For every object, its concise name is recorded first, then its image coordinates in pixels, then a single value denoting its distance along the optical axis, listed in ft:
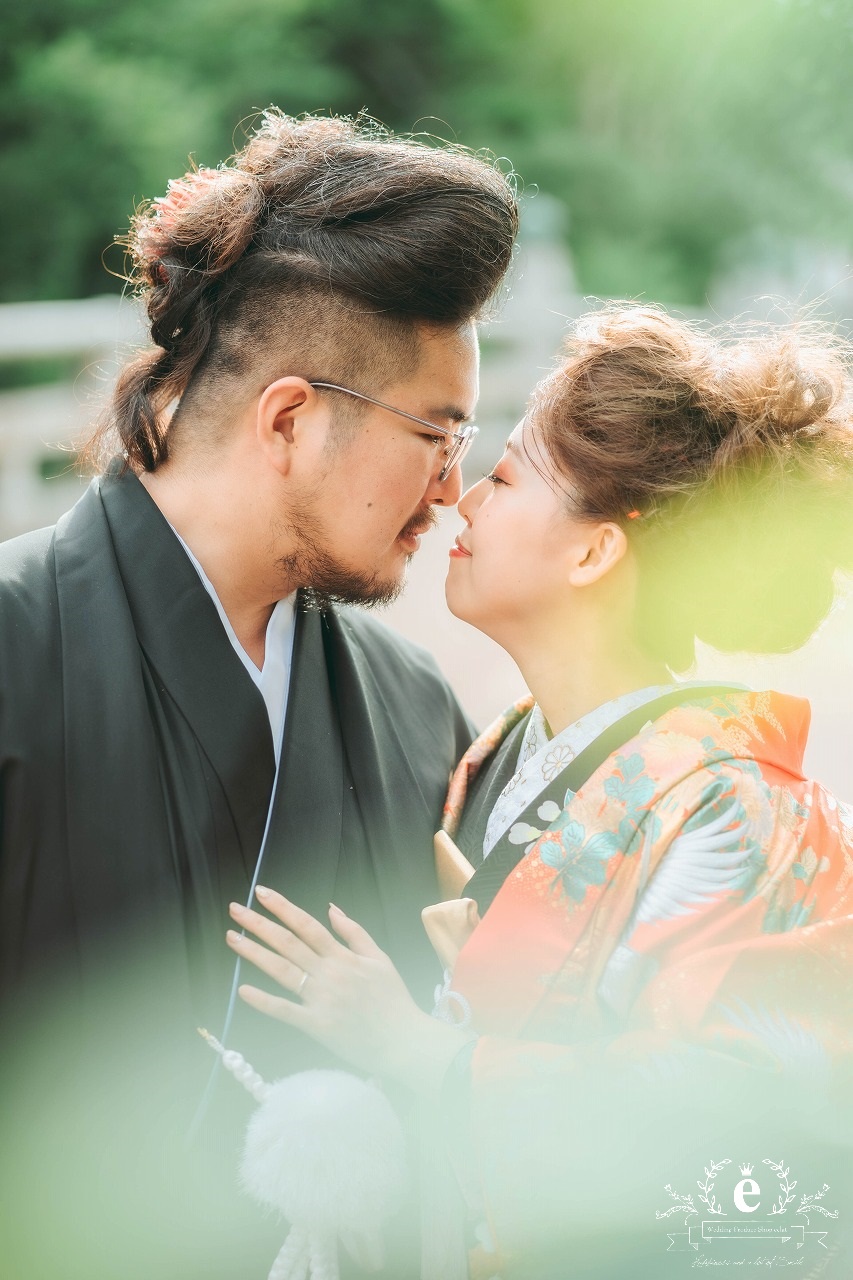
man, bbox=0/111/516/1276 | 6.73
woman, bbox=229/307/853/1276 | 6.58
